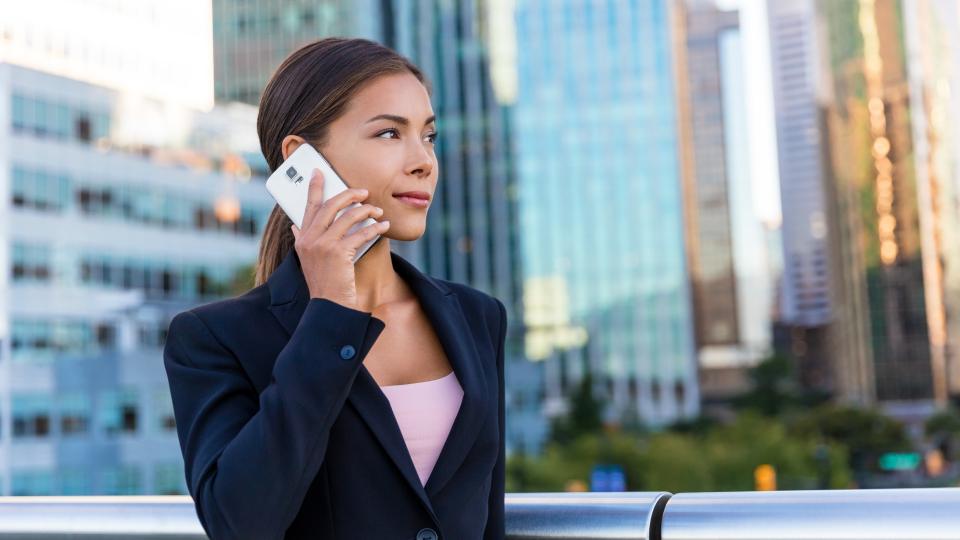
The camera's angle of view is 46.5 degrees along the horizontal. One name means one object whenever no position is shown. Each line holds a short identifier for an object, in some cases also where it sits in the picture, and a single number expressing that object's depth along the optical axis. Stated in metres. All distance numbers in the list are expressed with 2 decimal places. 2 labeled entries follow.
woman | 1.93
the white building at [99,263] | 49.25
